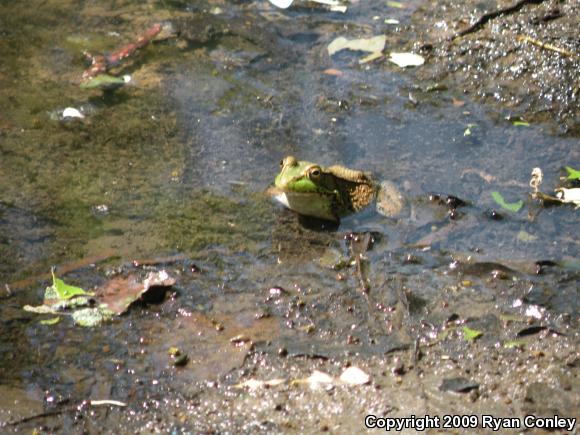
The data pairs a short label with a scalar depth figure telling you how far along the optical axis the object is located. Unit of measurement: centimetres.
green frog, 1090
